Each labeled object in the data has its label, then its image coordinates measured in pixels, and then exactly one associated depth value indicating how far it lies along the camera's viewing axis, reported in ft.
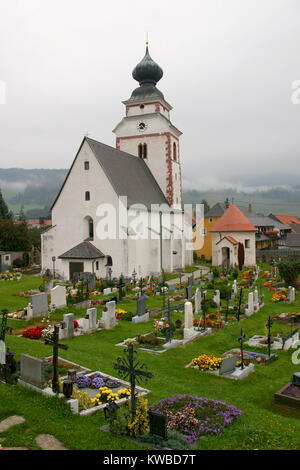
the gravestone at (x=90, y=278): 79.87
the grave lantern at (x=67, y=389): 24.21
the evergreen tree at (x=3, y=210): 191.17
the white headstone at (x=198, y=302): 59.21
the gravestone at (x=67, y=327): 45.16
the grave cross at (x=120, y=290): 68.80
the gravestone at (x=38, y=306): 53.16
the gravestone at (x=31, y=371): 25.75
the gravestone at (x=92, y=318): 48.42
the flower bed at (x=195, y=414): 21.94
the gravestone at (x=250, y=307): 57.62
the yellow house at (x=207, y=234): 154.20
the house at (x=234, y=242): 118.52
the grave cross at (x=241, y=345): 33.81
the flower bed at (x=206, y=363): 34.58
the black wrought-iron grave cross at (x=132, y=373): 21.38
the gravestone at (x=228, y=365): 32.68
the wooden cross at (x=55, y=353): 25.22
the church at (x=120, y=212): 89.92
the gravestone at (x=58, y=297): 58.70
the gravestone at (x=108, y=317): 49.83
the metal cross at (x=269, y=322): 40.74
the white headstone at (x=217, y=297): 63.77
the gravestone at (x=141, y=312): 53.72
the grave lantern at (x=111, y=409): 22.15
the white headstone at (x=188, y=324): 45.16
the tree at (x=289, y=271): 78.07
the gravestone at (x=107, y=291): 73.77
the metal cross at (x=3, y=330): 32.25
